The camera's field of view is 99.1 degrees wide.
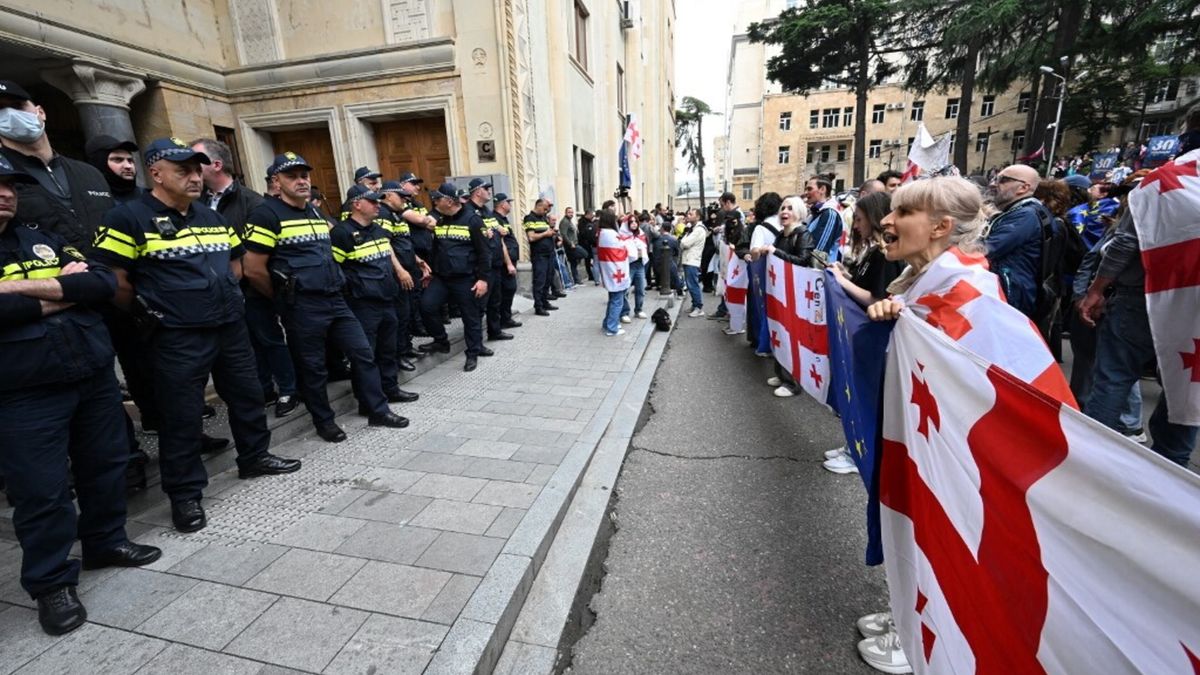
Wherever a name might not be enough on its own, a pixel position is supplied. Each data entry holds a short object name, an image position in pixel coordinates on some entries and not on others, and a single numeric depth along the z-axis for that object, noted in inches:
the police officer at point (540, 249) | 352.2
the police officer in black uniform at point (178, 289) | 108.6
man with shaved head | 143.2
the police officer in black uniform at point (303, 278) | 144.3
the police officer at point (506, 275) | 303.9
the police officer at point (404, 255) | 225.0
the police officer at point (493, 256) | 266.1
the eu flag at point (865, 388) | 85.4
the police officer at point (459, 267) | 235.9
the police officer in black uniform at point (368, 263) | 171.3
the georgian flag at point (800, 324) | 155.3
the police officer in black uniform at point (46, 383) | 83.7
